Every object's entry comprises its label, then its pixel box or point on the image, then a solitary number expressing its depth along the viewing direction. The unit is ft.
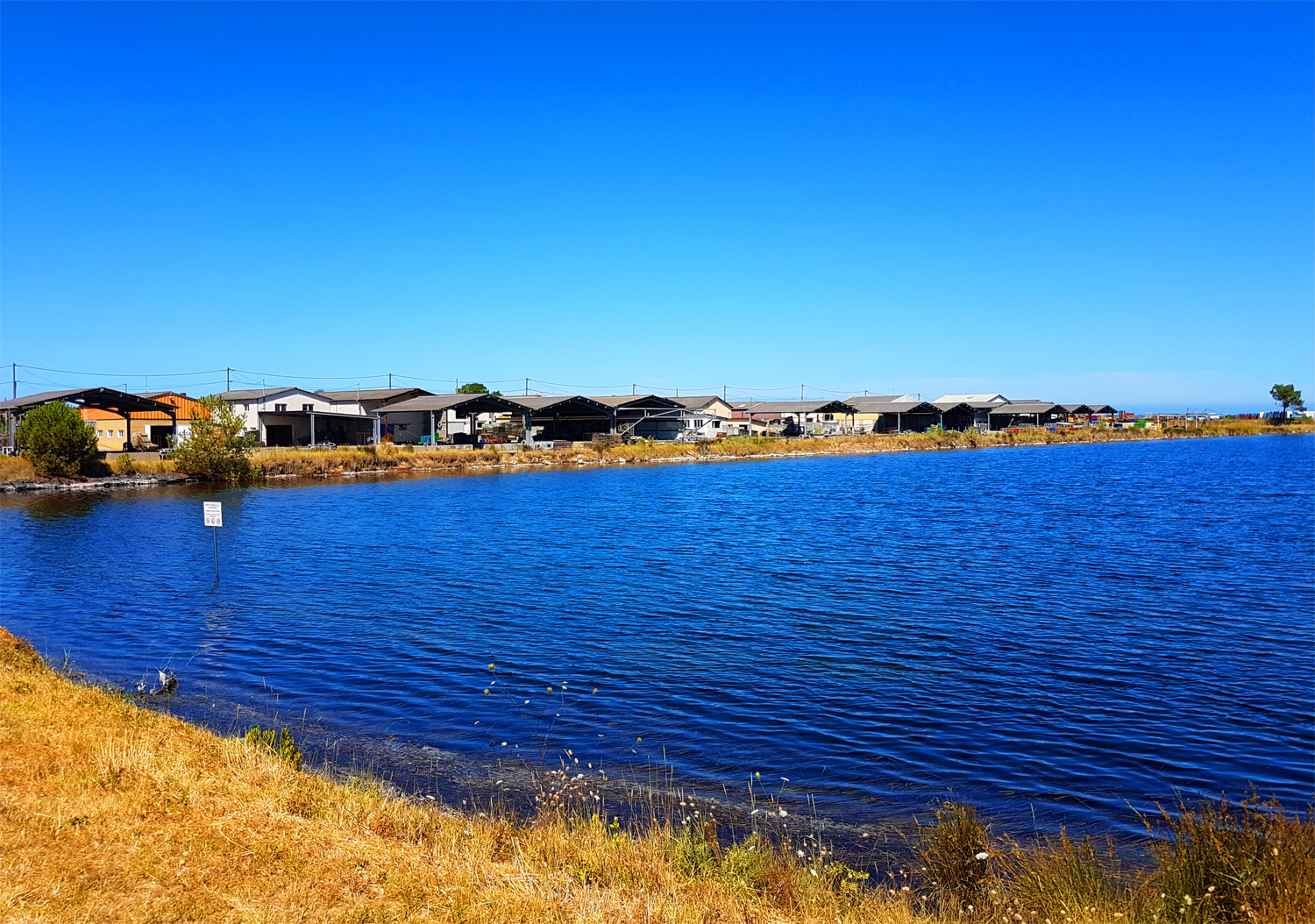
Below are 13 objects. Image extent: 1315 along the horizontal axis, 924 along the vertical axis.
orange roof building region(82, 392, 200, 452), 259.39
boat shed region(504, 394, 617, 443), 299.99
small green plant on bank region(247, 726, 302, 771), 31.76
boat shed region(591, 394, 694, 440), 318.45
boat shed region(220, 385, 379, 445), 249.96
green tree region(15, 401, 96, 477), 181.78
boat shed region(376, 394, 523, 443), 278.13
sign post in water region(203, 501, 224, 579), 76.28
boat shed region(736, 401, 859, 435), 414.00
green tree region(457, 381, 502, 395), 505.66
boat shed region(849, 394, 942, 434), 424.87
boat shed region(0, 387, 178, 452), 208.23
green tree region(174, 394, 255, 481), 192.65
